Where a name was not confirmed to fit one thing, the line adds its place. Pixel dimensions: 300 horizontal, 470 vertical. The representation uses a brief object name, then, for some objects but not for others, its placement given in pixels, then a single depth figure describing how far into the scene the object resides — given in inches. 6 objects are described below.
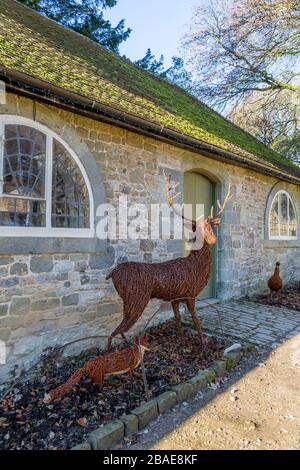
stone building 140.4
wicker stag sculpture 143.6
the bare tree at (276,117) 512.1
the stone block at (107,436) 97.2
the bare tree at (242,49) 400.5
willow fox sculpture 119.2
